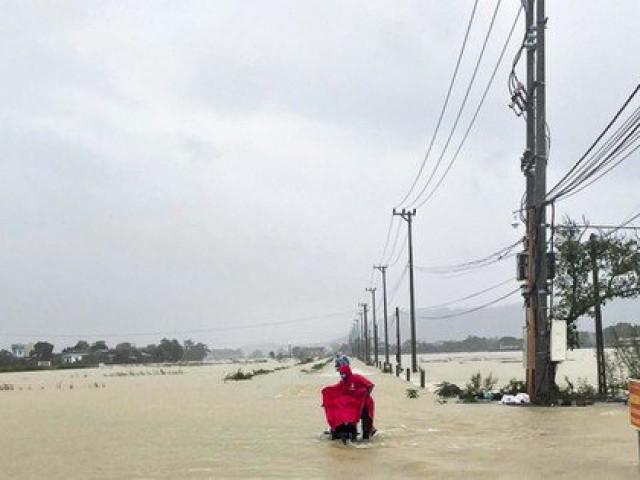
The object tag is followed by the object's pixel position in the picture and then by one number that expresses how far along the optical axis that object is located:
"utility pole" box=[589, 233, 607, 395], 20.02
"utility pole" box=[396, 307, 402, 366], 66.75
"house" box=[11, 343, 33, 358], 179.05
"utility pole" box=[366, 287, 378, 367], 84.04
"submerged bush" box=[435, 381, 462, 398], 25.28
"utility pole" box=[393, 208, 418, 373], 51.22
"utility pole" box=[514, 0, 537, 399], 21.92
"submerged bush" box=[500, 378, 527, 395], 22.69
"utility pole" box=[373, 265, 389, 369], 76.19
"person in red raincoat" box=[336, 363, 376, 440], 13.70
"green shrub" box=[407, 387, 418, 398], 26.73
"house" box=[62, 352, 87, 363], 173.88
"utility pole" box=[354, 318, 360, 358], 160.48
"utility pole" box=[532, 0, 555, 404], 21.08
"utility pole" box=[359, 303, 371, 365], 102.88
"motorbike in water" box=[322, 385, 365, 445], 13.59
